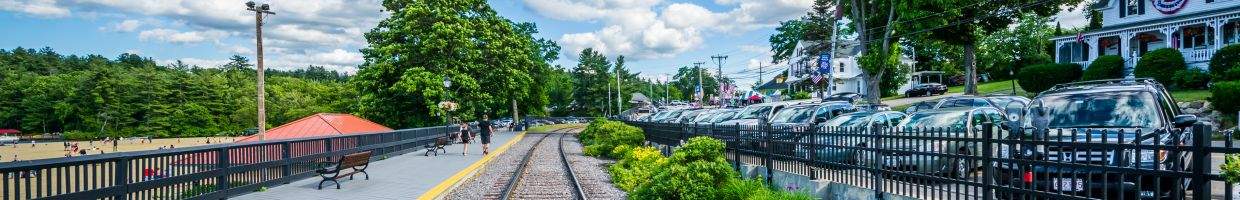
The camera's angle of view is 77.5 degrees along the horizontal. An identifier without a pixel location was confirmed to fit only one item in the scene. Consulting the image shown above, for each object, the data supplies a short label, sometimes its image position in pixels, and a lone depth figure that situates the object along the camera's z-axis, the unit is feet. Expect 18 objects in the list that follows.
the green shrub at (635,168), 46.83
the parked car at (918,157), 22.66
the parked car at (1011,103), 48.34
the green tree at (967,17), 96.94
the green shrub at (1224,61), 88.89
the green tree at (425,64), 126.11
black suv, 16.74
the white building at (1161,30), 105.29
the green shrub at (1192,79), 94.38
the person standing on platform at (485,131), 79.65
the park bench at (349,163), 42.68
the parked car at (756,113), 85.56
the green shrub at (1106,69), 111.04
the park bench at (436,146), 78.59
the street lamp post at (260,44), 86.22
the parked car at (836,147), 30.32
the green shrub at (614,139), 76.32
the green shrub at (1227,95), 71.92
